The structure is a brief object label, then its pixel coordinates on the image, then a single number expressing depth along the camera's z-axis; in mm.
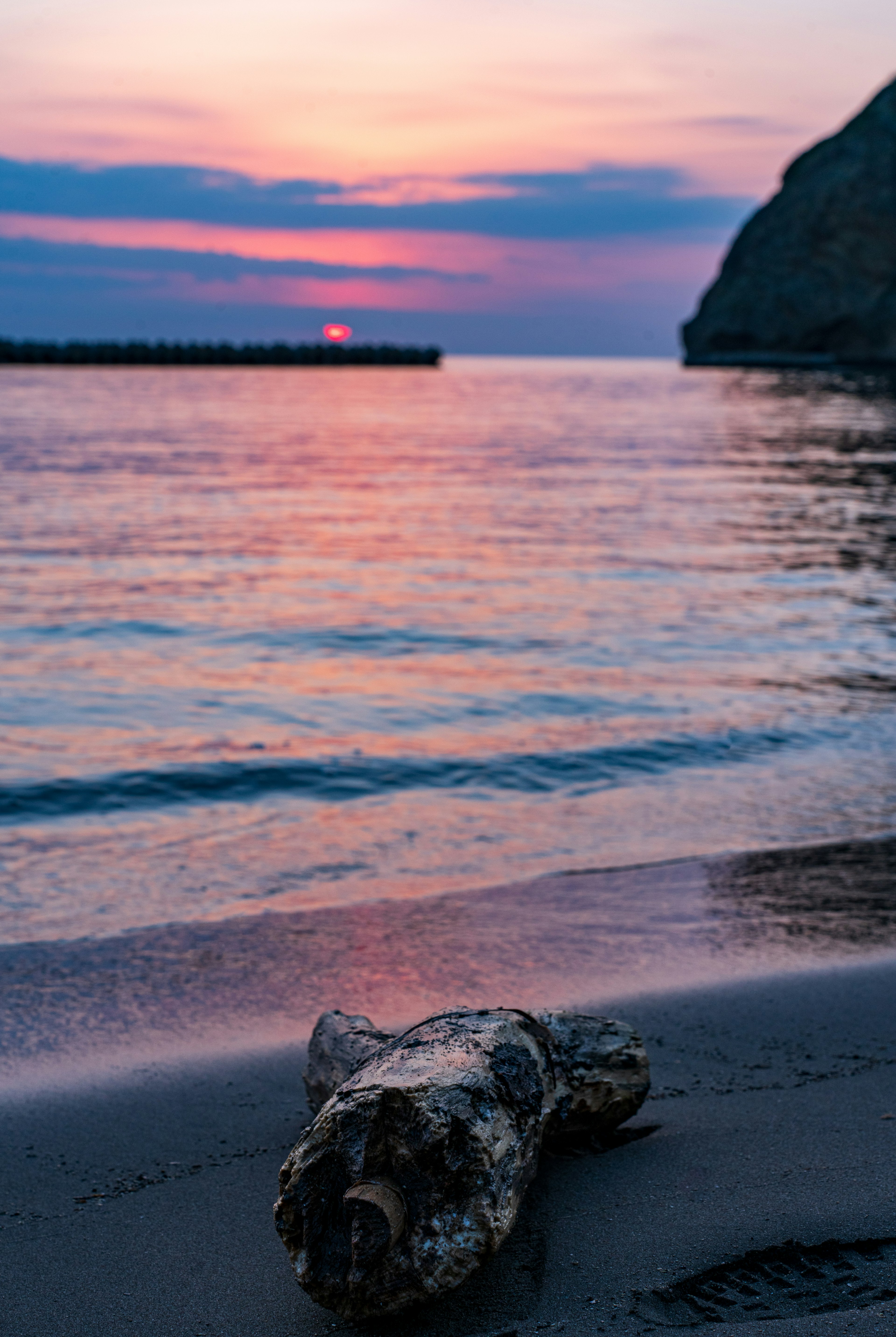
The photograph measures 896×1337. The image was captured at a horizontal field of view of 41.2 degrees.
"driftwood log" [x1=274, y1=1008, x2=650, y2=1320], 2338
